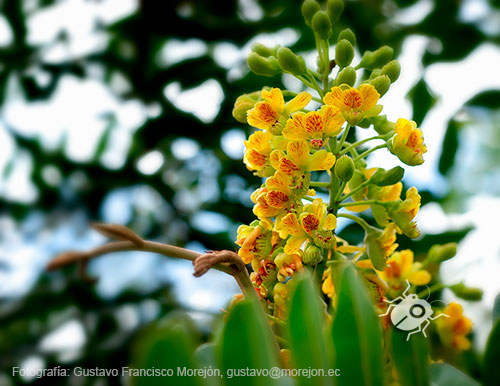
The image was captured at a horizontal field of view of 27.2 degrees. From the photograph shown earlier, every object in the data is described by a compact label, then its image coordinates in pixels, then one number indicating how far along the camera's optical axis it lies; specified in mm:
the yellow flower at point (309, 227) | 262
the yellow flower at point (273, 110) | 275
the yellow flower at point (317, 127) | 265
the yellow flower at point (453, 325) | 285
